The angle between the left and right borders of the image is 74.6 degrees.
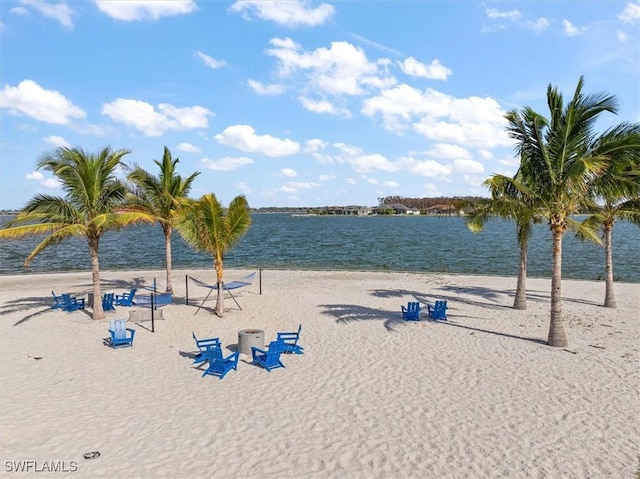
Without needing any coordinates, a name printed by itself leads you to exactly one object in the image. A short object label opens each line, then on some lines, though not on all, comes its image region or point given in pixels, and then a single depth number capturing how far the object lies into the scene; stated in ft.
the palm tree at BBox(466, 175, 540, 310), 40.70
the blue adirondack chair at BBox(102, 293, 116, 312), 54.54
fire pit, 36.55
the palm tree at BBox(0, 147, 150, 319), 42.83
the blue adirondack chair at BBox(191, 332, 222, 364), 34.98
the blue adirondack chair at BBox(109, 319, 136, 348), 39.01
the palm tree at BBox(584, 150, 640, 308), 35.01
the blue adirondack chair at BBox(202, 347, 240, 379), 31.71
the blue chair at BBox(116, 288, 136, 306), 57.21
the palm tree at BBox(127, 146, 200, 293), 60.13
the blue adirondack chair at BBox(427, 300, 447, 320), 48.85
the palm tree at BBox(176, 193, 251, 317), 48.55
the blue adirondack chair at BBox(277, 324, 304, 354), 36.91
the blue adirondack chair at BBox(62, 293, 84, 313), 53.88
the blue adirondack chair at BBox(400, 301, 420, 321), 48.21
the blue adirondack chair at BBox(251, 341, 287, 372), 32.94
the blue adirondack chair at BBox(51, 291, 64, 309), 55.16
